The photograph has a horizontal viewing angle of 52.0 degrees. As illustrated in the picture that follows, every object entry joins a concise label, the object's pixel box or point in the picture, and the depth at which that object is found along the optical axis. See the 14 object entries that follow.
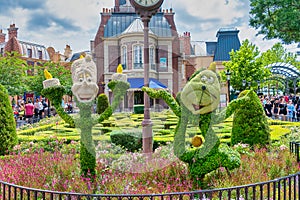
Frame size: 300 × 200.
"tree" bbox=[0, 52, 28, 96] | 19.12
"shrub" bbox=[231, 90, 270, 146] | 7.21
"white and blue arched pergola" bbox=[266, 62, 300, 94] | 24.50
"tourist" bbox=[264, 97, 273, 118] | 18.41
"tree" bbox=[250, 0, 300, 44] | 10.93
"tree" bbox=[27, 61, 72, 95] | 26.33
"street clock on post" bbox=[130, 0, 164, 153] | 6.25
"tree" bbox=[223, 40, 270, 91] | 29.34
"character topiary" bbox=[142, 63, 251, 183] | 4.33
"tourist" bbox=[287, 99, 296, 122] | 16.25
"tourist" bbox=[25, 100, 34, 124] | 16.17
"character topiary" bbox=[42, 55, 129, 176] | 4.45
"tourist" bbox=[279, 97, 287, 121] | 17.95
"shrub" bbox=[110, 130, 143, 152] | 8.17
